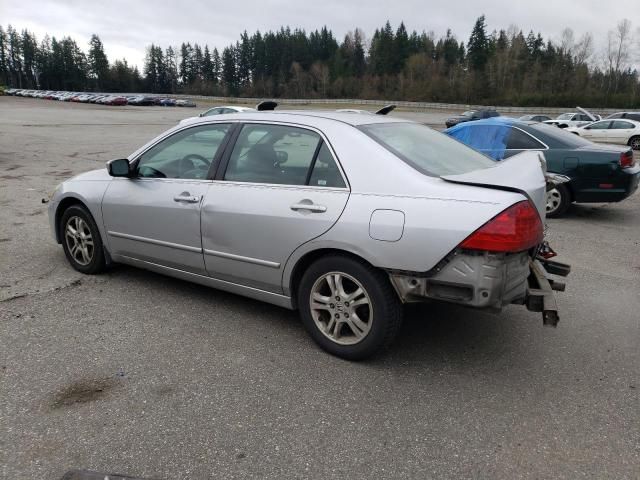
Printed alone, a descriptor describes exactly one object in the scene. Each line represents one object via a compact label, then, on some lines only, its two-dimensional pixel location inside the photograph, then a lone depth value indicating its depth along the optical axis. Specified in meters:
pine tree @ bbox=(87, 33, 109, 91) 126.81
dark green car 7.62
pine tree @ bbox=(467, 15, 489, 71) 99.19
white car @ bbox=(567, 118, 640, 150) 22.66
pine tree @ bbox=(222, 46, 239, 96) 134.50
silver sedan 2.89
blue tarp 8.77
